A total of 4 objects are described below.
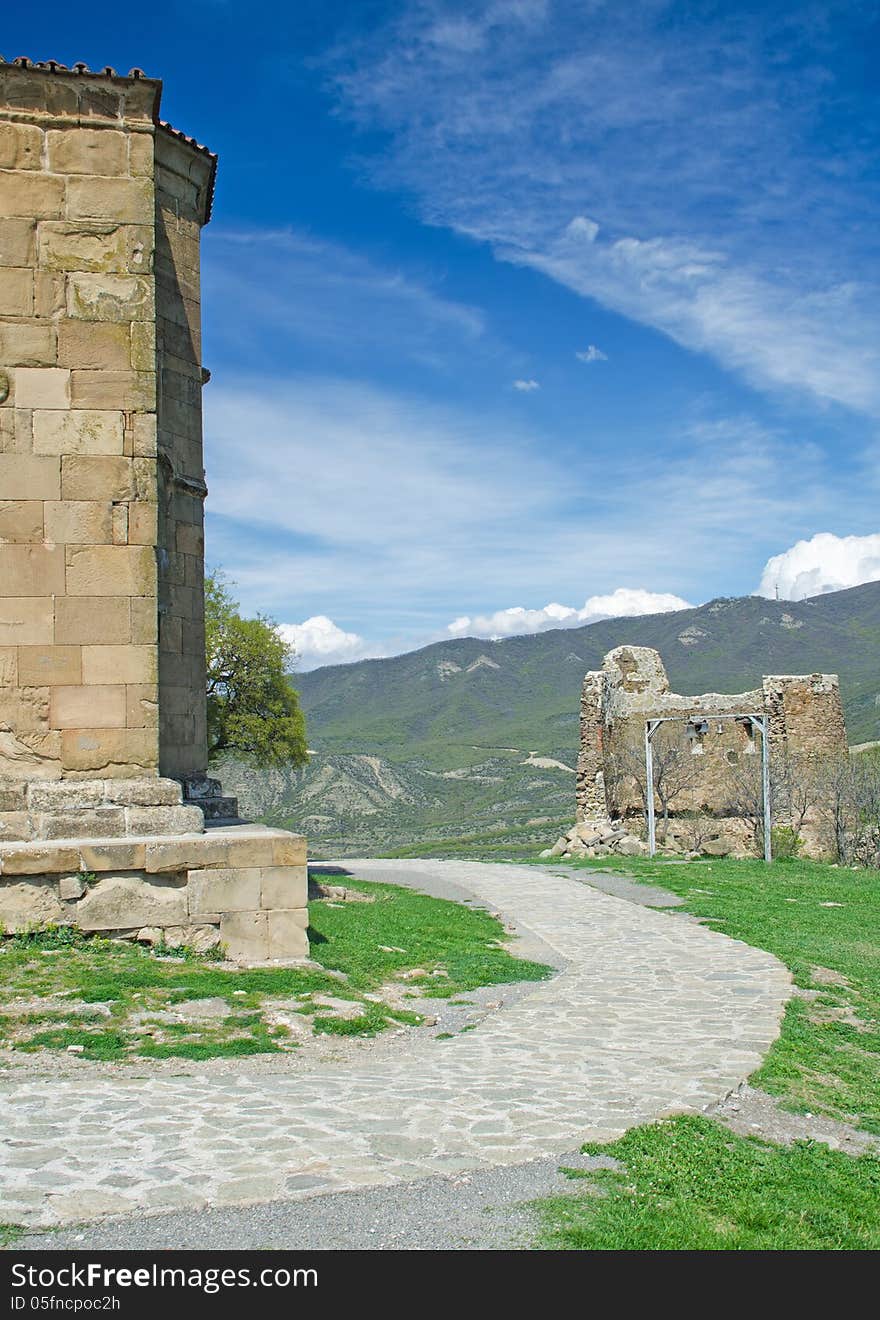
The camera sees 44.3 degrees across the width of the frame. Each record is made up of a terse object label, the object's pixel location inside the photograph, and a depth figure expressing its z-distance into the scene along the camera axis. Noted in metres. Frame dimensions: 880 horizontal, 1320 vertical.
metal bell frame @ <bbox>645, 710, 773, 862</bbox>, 23.39
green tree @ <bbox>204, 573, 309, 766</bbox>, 20.41
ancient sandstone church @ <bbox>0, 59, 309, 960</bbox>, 9.84
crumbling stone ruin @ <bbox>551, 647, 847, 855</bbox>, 26.83
